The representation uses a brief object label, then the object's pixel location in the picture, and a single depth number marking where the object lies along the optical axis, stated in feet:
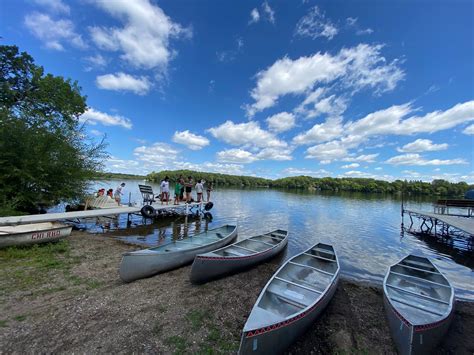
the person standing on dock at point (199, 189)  59.88
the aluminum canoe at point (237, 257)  19.29
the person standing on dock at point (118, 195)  53.01
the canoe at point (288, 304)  10.40
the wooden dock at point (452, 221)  40.03
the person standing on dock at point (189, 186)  56.16
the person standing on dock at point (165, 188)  57.47
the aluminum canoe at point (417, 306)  11.88
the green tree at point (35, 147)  34.37
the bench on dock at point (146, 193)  51.89
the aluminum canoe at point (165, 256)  19.01
